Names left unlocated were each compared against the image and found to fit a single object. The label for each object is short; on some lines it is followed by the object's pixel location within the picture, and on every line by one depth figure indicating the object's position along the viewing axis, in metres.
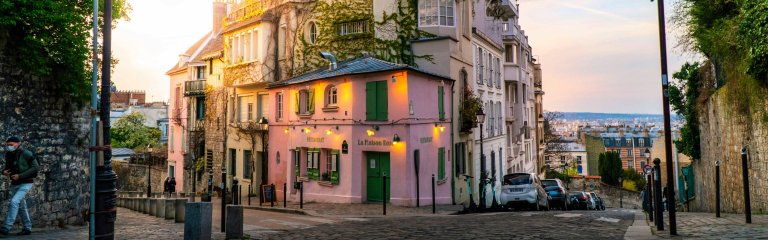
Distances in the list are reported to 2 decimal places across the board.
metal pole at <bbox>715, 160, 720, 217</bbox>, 11.08
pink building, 18.56
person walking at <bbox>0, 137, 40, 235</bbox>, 8.55
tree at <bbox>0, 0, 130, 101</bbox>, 9.78
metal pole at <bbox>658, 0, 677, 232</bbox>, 8.50
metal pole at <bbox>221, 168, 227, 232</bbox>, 9.43
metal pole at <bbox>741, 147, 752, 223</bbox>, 9.34
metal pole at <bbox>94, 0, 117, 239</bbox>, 6.80
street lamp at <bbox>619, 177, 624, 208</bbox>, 44.88
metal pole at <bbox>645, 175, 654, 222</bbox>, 10.93
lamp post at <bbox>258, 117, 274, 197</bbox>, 25.29
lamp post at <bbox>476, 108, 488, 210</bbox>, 17.36
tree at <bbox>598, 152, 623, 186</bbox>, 63.19
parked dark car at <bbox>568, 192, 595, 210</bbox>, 24.48
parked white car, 17.19
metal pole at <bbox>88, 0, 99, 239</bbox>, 6.85
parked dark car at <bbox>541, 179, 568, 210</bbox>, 20.92
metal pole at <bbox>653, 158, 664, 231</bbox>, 8.56
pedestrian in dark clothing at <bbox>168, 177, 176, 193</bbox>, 28.98
